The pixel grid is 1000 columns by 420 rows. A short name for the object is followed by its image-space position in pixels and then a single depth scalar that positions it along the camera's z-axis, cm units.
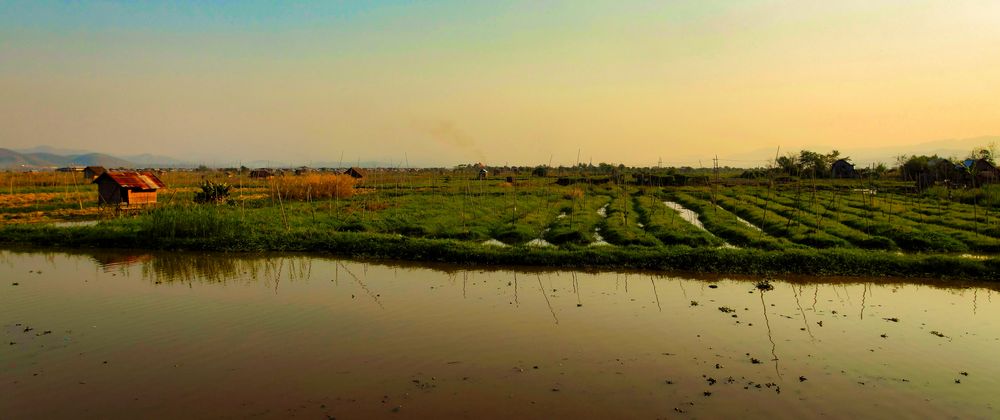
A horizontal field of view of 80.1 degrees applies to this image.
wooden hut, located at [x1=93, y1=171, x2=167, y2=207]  2330
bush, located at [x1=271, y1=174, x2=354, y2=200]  2897
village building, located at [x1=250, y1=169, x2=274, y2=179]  5569
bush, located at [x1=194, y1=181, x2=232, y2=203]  2509
